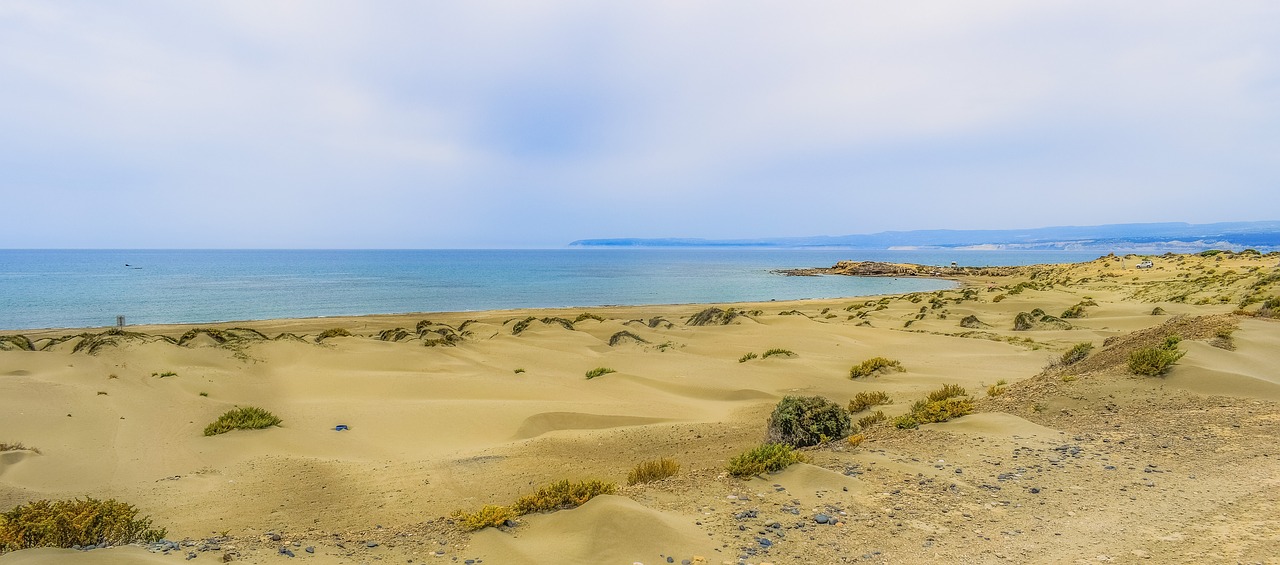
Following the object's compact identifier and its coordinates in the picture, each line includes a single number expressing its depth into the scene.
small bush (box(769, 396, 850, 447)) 8.73
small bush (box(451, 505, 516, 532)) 5.68
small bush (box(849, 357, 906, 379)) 15.19
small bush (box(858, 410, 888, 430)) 9.98
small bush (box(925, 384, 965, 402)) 11.02
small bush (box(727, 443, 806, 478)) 6.82
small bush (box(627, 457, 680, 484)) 7.12
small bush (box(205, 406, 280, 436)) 10.53
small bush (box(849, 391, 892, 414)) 11.66
